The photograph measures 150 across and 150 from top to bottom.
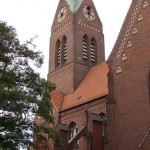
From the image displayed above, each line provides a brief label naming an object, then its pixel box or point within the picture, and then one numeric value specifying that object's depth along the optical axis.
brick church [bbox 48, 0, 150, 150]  21.88
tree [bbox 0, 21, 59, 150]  15.12
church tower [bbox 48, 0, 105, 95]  35.09
